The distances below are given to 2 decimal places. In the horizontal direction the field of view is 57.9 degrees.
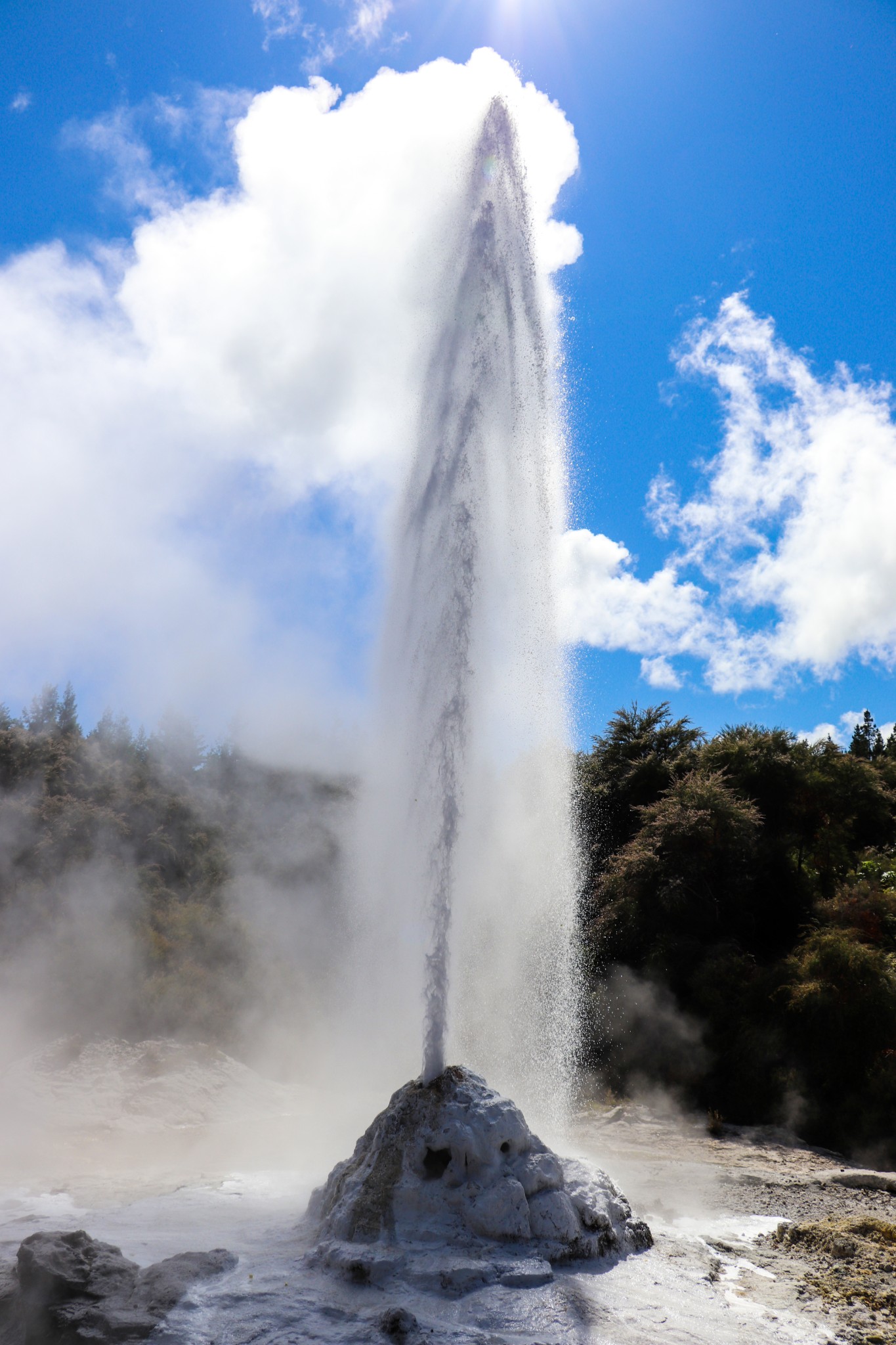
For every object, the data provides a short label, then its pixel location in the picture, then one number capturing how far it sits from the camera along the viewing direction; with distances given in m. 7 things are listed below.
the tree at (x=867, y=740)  37.38
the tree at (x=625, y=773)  18.34
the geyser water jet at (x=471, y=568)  9.39
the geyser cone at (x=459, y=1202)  4.91
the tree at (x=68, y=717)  25.37
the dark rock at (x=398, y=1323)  4.11
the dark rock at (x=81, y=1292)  3.97
